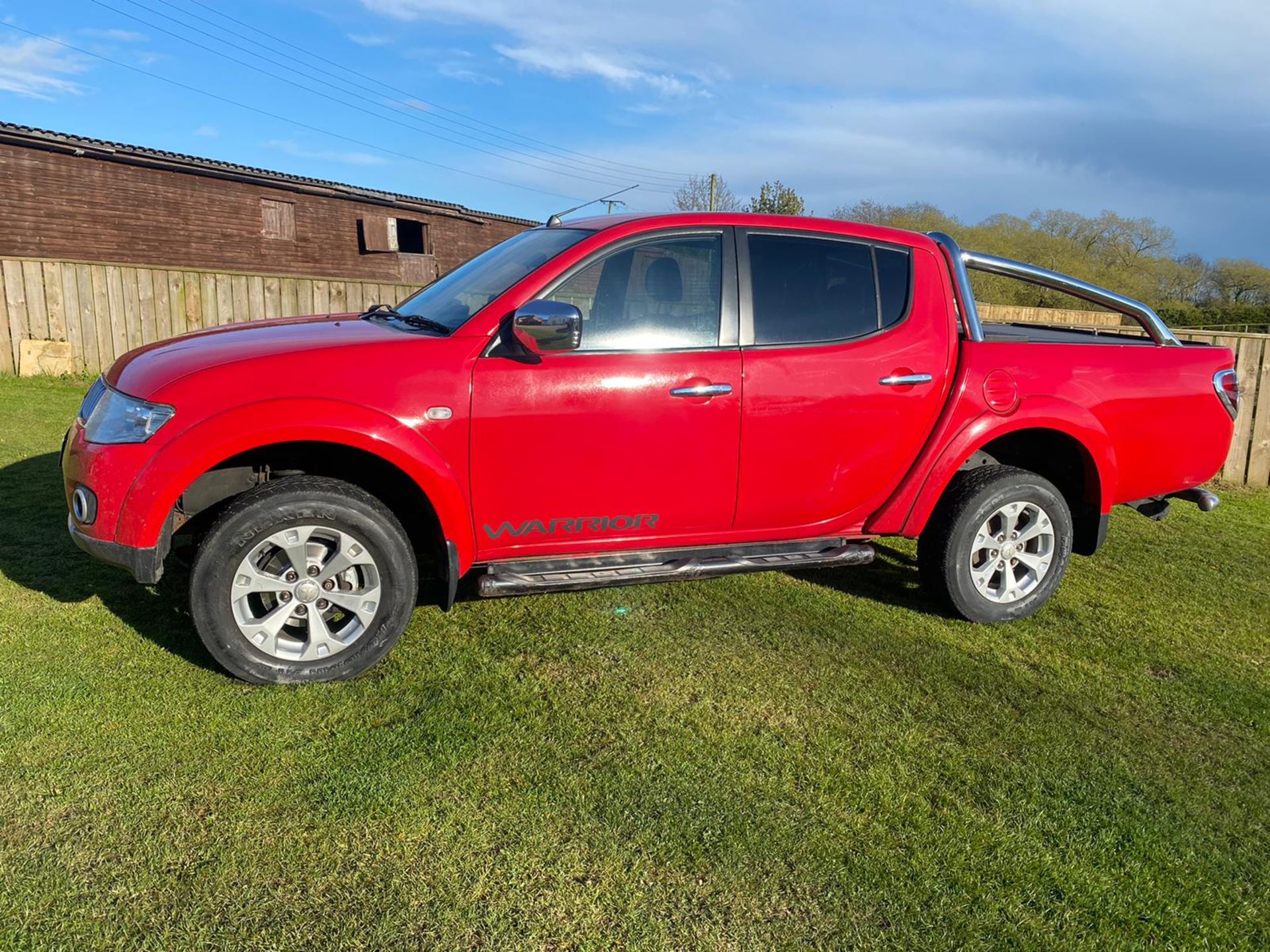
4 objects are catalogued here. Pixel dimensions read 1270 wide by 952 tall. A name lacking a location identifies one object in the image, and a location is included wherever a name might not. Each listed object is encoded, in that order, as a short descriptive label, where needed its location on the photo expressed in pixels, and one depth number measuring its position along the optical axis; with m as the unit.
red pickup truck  3.40
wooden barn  11.17
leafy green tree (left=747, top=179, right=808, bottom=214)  33.56
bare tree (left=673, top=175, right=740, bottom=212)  43.78
